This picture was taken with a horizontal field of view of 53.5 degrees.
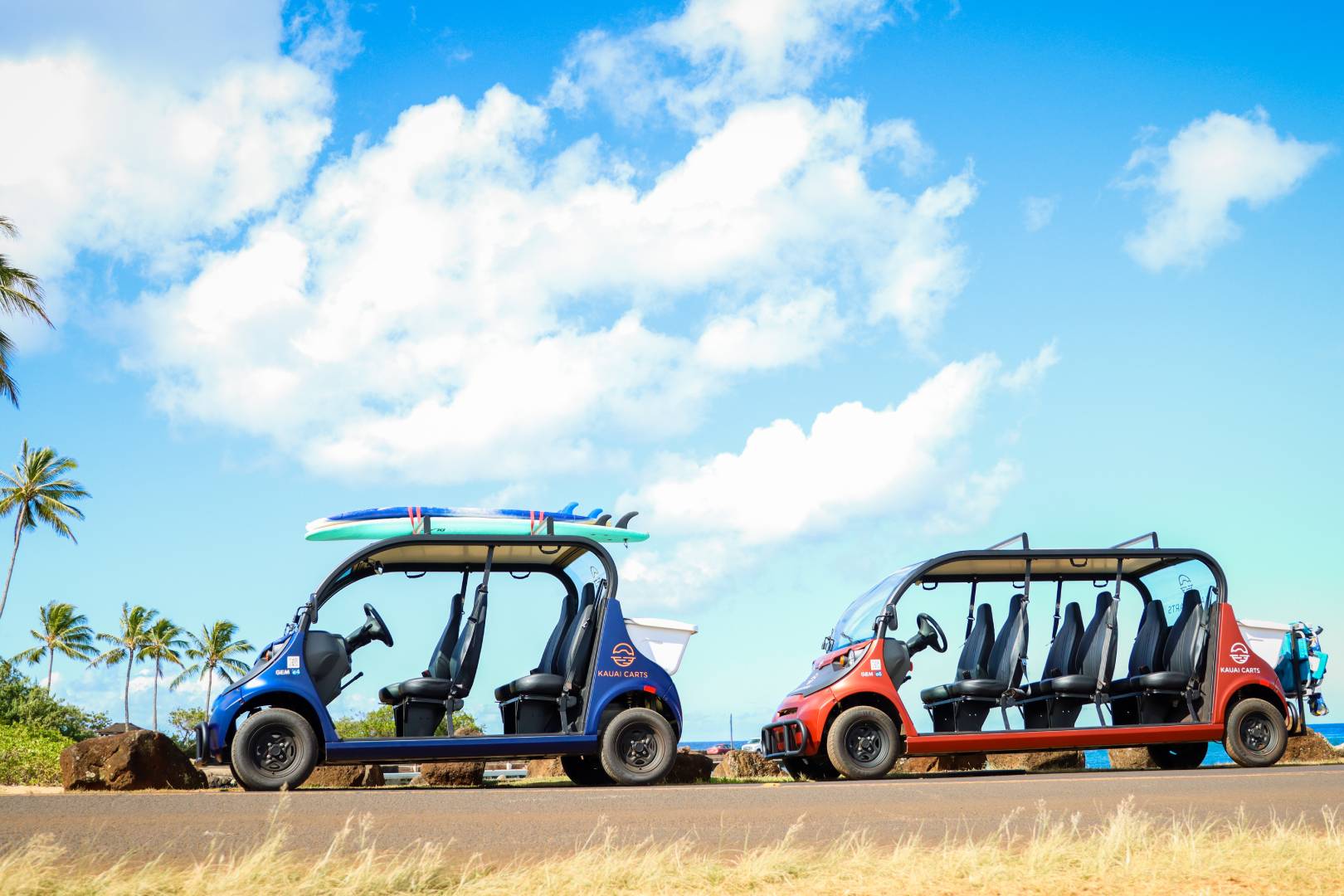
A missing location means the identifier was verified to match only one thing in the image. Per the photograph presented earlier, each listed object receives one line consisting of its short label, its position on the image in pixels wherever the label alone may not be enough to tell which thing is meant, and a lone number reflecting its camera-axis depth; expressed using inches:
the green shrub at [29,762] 729.6
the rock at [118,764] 482.3
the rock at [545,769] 768.3
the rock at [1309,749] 652.7
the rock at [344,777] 568.7
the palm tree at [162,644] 2785.4
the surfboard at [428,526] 467.5
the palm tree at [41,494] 1875.0
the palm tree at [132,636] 2743.6
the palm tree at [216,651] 3009.4
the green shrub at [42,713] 1578.5
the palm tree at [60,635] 2511.1
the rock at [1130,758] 635.5
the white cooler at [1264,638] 535.2
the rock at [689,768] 563.7
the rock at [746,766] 678.5
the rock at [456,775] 604.4
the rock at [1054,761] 647.1
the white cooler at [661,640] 469.4
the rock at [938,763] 650.8
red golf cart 489.1
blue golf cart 422.0
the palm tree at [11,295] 1254.3
